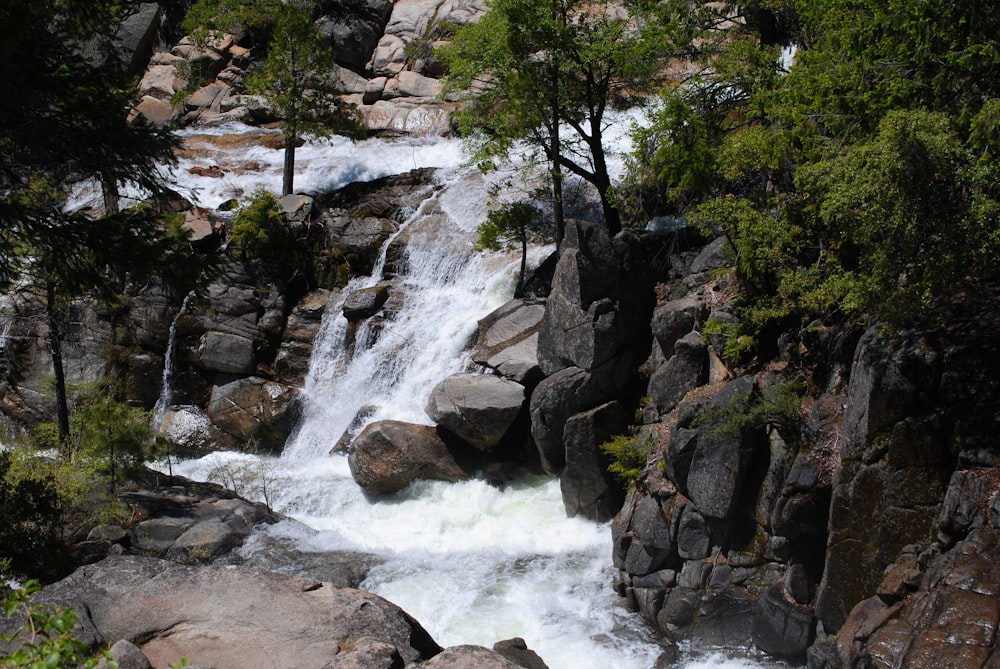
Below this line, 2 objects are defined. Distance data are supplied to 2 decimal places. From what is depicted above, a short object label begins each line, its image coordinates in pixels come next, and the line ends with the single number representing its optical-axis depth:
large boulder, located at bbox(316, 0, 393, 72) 39.06
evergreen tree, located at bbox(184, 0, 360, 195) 27.02
